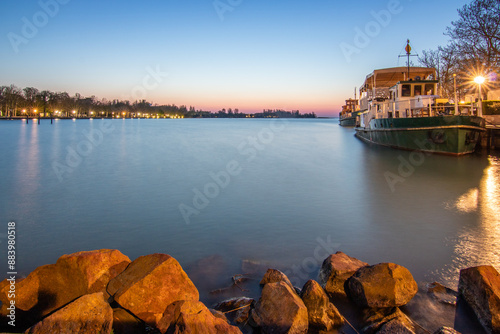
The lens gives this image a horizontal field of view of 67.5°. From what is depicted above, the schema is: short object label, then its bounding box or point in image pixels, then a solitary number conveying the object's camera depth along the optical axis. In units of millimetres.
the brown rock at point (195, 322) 3668
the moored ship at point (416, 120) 21719
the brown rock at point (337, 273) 5492
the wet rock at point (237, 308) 4797
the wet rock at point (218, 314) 4583
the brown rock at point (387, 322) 4219
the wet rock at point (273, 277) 5343
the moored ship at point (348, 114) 74250
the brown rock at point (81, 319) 3738
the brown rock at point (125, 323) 4273
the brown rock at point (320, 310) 4629
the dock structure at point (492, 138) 25734
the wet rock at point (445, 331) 4039
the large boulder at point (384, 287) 4926
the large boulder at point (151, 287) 4379
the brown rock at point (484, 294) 4571
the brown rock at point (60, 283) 4508
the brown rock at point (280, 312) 4297
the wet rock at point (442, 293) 5239
